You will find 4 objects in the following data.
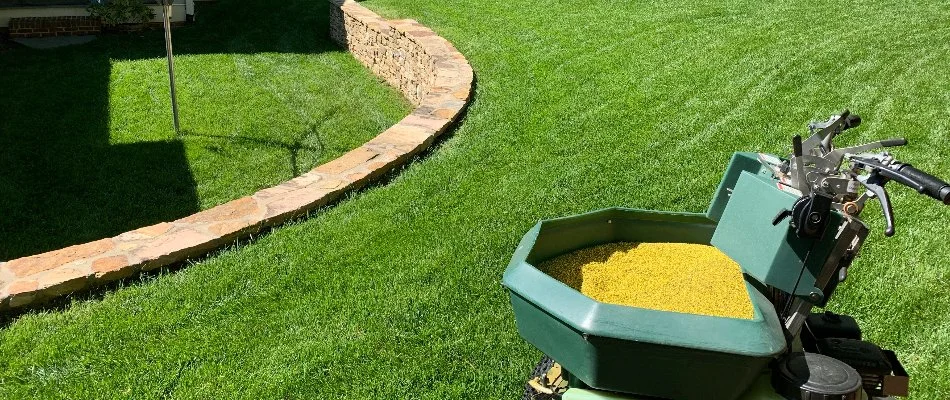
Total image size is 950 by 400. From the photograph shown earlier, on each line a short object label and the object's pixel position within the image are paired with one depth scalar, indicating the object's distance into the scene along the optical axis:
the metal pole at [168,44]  6.95
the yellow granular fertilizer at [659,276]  2.50
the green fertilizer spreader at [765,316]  2.17
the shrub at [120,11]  11.19
